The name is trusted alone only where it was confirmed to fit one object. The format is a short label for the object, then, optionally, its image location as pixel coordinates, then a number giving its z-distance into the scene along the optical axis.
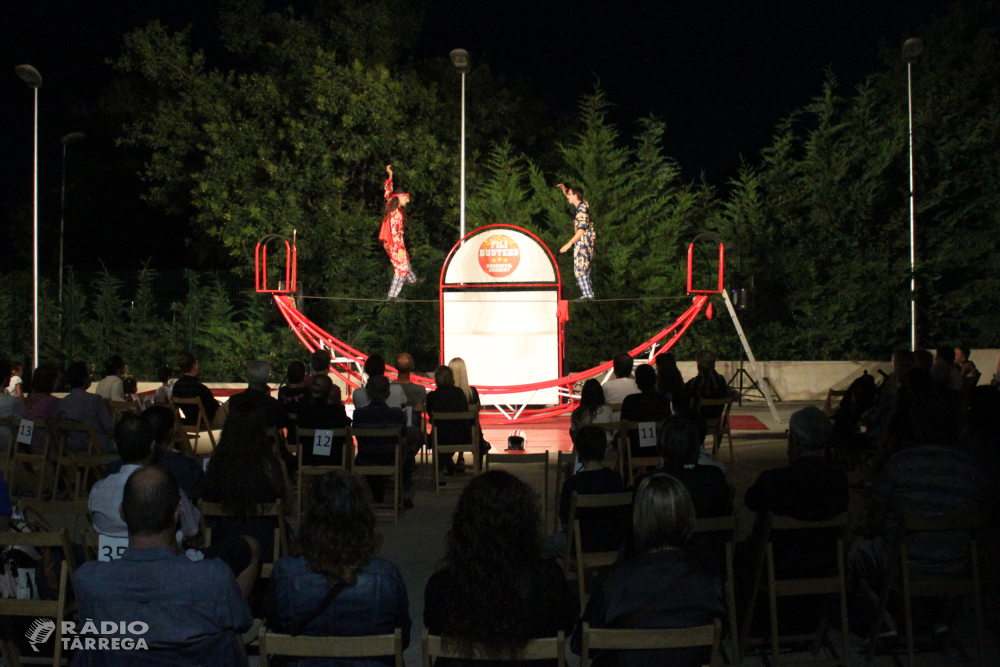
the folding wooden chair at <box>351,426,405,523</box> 6.70
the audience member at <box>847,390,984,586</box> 4.14
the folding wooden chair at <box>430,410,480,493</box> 7.73
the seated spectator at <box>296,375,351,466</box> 6.97
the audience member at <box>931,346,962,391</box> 8.21
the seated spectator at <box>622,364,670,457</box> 6.88
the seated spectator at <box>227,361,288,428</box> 7.21
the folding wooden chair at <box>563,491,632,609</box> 4.10
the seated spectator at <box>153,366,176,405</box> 9.83
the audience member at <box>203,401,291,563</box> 4.41
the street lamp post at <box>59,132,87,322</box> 18.55
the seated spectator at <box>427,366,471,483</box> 8.13
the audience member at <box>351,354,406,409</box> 7.80
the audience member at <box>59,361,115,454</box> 7.40
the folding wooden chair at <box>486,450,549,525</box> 5.90
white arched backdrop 13.43
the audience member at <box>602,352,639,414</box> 8.41
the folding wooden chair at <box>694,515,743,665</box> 3.80
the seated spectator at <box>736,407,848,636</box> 4.04
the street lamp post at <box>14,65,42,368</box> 16.39
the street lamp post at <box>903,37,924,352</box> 15.47
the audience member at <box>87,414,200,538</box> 4.02
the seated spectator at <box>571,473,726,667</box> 2.93
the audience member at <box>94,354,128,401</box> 9.77
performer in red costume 15.40
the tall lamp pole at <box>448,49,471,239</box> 14.97
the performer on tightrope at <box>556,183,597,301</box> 13.80
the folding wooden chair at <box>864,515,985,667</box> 3.92
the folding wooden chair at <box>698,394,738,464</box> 8.30
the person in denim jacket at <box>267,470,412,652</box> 2.96
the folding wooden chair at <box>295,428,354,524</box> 6.51
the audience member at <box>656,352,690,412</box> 8.18
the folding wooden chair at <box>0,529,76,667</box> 3.38
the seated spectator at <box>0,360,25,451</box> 7.43
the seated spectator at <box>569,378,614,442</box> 6.79
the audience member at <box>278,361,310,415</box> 8.05
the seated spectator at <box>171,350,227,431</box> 8.82
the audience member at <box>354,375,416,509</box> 7.14
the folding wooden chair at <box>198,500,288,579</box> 4.36
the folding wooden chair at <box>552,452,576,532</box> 5.60
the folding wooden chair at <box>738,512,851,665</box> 3.88
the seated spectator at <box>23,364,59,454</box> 7.43
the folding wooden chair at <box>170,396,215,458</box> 8.35
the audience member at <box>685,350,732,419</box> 8.54
